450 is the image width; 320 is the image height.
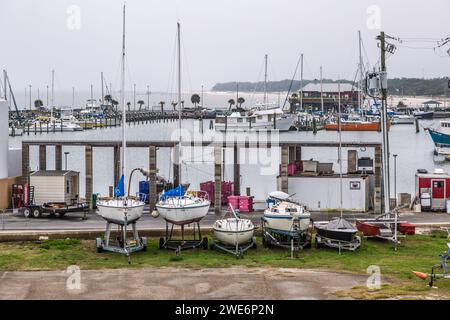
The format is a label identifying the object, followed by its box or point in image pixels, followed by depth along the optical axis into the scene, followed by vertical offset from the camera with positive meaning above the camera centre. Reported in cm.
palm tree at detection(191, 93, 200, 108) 18062 +1637
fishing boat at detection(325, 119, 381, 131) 15375 +744
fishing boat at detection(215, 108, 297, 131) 13050 +765
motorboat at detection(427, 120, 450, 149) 10519 +351
